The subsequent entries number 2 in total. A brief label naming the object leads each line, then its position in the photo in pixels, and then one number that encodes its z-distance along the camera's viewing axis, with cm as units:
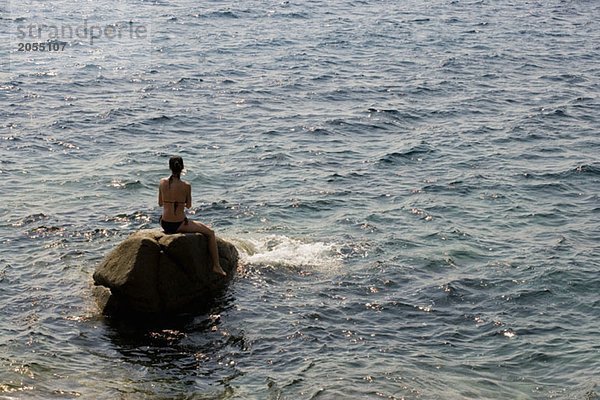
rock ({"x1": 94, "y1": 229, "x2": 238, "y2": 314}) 1797
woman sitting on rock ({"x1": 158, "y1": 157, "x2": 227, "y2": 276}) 1869
